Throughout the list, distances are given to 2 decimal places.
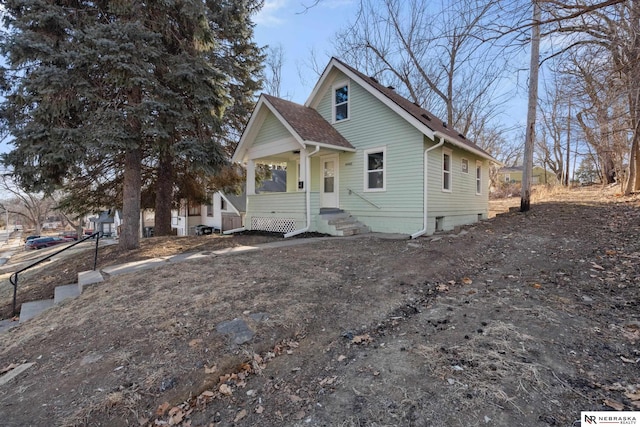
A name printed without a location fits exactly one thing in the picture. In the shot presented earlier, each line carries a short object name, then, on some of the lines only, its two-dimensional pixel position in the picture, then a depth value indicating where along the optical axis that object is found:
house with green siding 9.96
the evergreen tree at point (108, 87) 7.36
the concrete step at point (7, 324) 4.97
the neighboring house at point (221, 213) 24.33
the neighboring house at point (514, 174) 49.82
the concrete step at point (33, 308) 5.24
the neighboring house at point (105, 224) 48.20
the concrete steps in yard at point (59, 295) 5.38
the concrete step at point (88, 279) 5.75
